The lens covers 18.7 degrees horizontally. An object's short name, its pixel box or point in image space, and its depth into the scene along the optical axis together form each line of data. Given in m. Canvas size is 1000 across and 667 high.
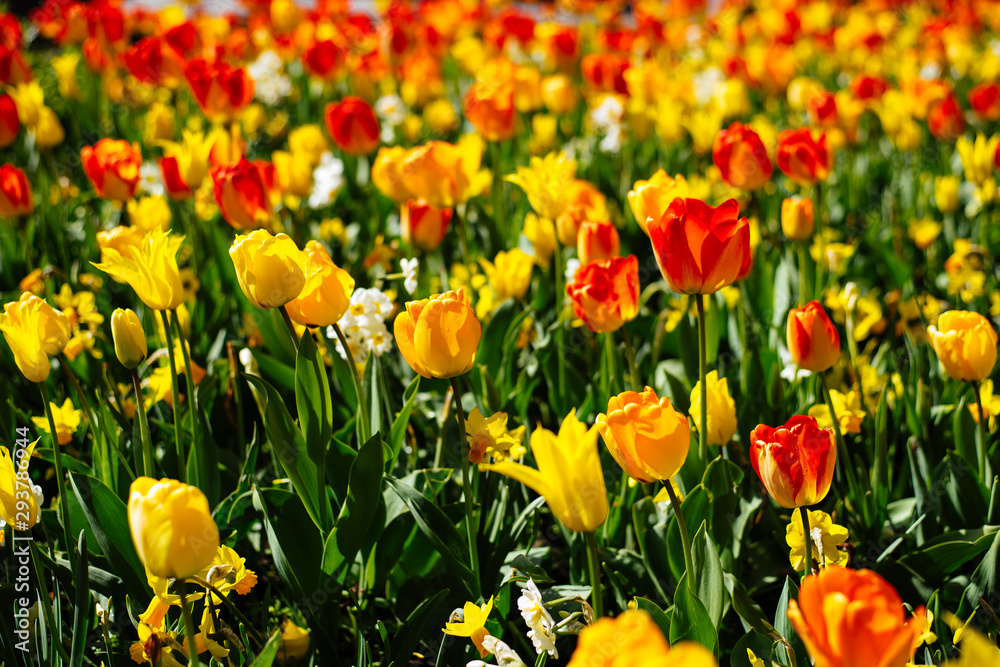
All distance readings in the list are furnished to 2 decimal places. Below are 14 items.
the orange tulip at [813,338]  2.10
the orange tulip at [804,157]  2.43
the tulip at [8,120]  2.82
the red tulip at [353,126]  2.78
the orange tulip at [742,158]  2.38
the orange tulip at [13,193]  2.49
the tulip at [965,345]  2.10
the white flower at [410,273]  2.20
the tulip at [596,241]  2.26
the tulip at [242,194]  2.34
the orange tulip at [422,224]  2.43
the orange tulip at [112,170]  2.44
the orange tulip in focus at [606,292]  2.12
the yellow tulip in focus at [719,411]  2.13
